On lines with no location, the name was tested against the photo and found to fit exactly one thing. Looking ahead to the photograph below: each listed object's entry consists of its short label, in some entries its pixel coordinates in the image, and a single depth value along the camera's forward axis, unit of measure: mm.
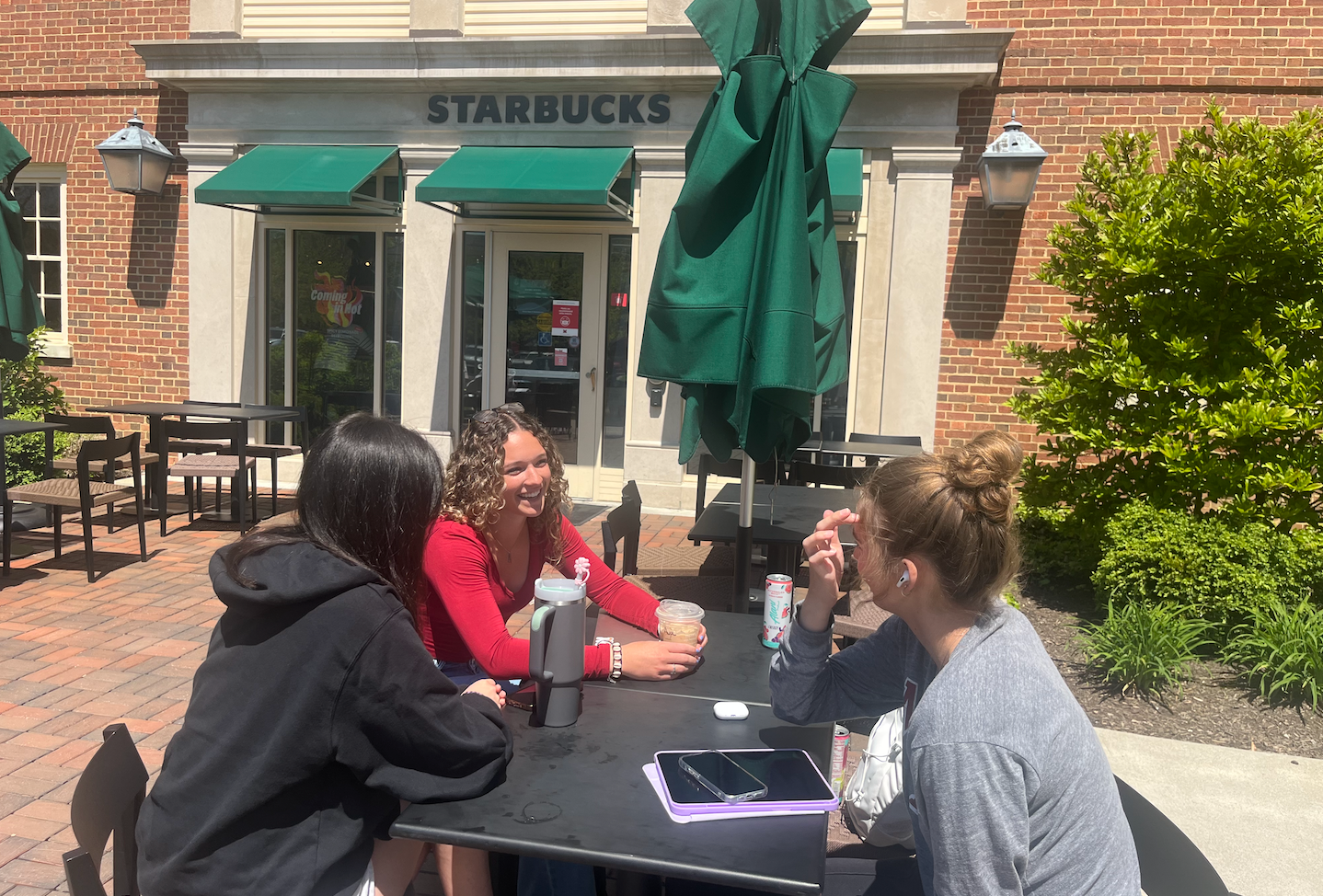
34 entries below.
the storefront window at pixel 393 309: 9555
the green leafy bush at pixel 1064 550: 6160
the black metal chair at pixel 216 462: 7246
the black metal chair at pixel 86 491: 5938
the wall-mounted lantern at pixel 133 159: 9055
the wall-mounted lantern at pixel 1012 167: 7855
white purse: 2371
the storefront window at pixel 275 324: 9742
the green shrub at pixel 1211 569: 4898
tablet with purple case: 1802
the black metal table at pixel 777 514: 4344
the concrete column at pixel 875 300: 8539
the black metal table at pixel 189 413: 7789
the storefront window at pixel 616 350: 9234
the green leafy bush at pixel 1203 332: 5250
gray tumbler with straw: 2068
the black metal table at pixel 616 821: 1626
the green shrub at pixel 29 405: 8586
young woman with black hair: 1738
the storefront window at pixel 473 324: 9422
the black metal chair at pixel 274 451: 8203
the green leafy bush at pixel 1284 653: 4363
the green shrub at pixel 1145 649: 4512
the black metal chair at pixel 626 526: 4013
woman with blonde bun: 1496
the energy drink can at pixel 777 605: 2762
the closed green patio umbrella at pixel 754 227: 3045
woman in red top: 2508
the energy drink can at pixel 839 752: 2982
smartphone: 1849
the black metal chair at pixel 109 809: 1567
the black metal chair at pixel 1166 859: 2006
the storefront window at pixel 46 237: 10180
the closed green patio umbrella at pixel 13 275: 6738
